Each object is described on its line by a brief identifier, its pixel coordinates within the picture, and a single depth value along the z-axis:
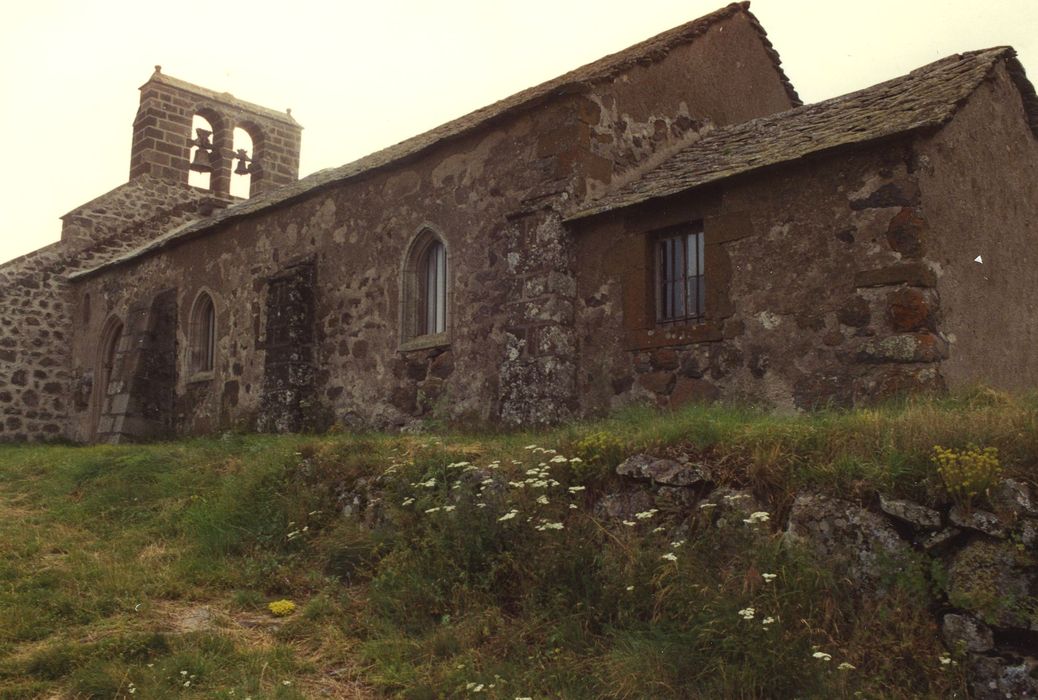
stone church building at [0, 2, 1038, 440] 8.37
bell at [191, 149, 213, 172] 22.39
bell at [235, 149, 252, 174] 22.62
